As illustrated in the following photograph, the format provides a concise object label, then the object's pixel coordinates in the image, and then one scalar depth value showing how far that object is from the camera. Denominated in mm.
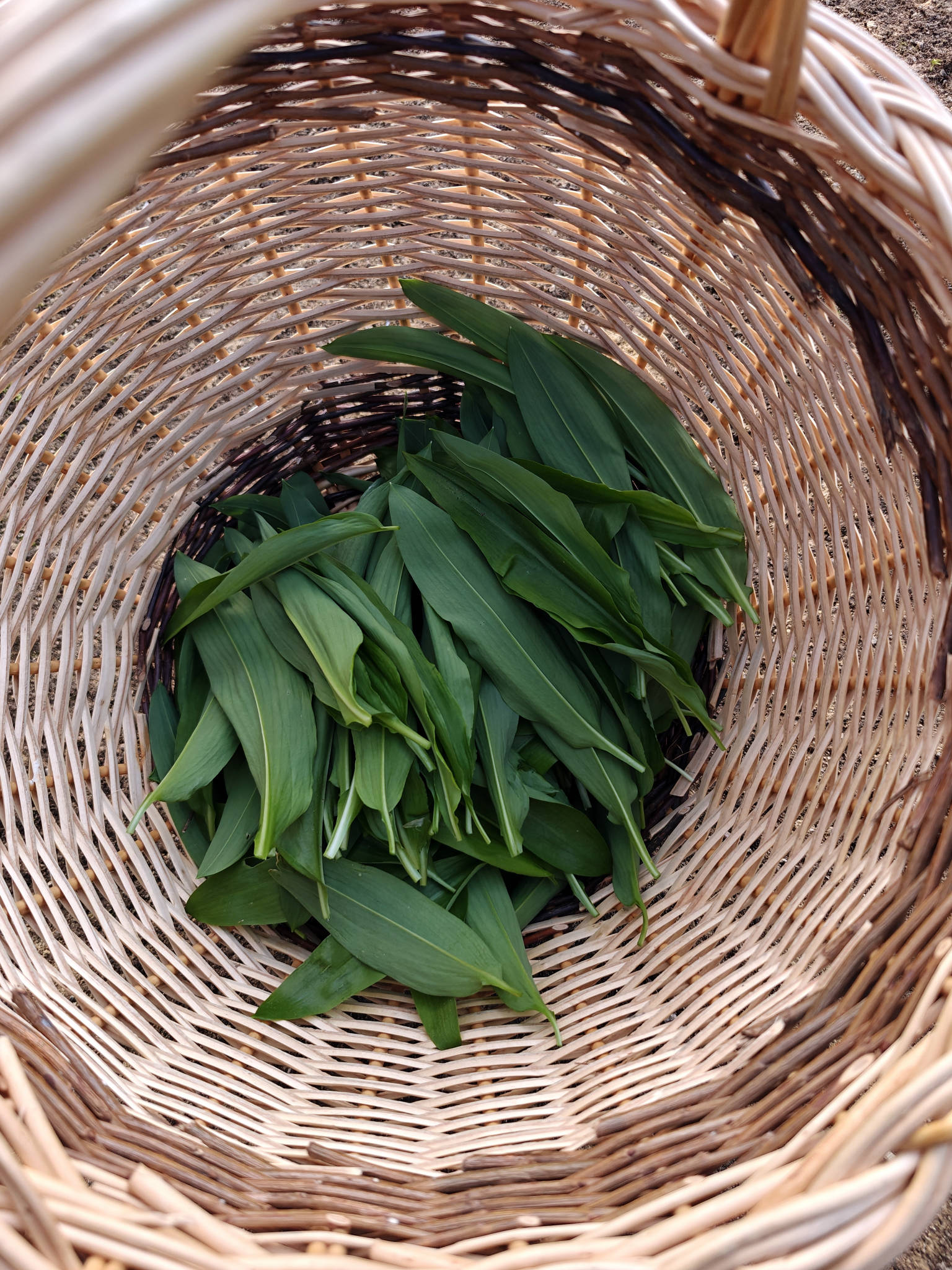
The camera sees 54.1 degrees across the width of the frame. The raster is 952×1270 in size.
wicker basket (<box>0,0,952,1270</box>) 388
